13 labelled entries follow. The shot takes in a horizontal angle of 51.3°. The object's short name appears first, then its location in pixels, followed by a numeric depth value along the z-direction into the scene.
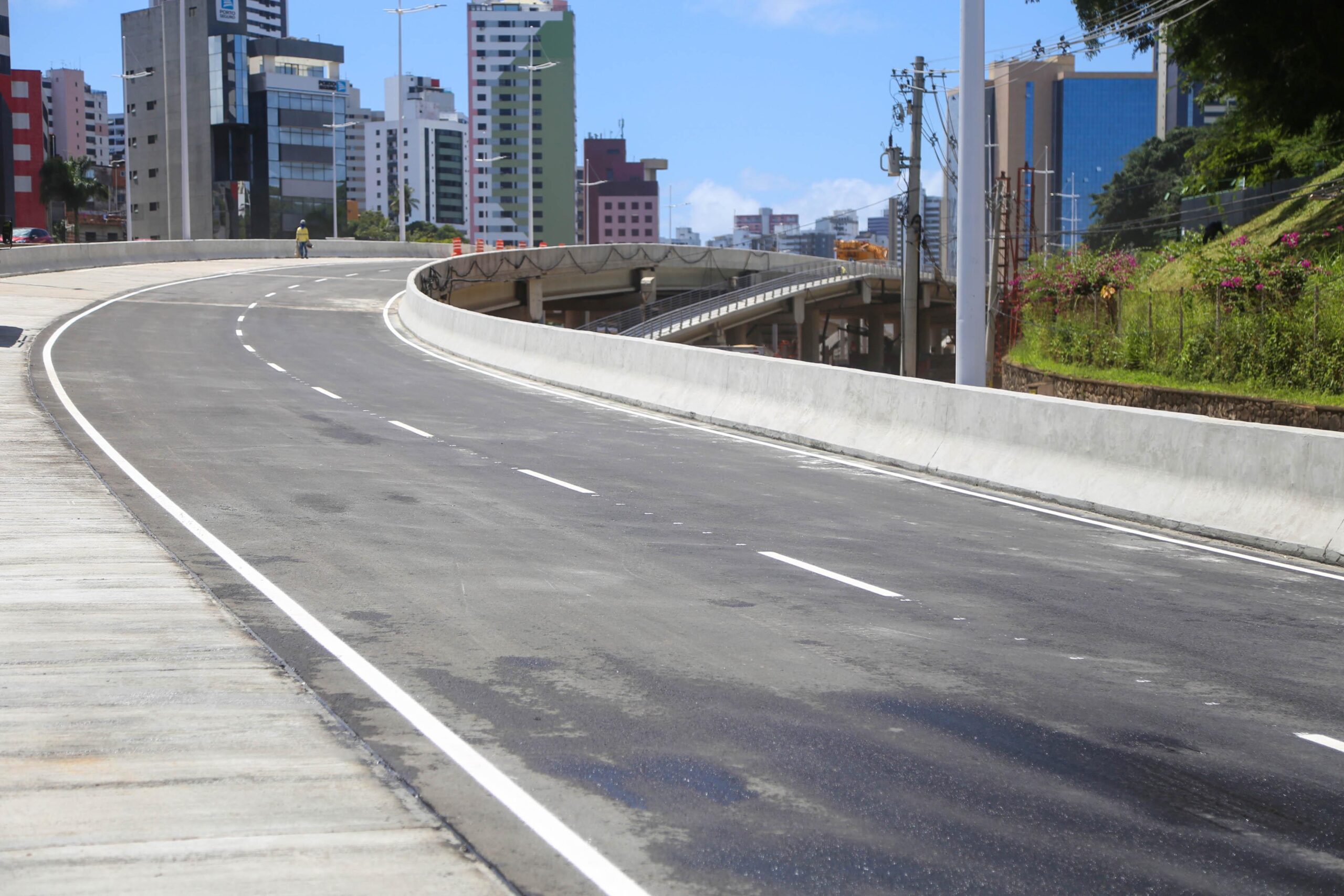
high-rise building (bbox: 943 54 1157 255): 61.53
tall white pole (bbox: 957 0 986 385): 17.11
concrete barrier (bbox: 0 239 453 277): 49.09
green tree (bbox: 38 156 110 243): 141.75
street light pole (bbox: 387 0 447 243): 67.44
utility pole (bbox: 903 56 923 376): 40.91
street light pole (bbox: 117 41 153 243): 132.82
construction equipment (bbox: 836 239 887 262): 123.81
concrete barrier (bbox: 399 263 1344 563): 11.74
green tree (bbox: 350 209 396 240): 186.62
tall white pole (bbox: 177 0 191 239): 65.78
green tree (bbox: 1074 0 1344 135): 29.33
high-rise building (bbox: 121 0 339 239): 153.25
